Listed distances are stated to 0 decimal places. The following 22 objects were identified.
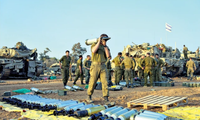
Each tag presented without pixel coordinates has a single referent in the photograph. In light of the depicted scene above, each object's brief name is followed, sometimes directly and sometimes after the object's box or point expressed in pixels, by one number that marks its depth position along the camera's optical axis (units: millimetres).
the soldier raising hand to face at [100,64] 6148
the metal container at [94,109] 4781
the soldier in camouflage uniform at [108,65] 13292
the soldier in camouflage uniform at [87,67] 13064
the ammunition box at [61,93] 8688
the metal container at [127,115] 4124
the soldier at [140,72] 18355
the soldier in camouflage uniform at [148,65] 12539
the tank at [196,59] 25700
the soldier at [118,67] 13726
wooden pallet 5627
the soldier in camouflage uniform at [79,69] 13218
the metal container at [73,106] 5089
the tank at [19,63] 20727
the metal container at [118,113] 4193
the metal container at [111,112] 4309
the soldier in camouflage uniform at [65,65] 11297
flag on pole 29406
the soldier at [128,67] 12383
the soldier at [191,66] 18855
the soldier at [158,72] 15367
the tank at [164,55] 21359
